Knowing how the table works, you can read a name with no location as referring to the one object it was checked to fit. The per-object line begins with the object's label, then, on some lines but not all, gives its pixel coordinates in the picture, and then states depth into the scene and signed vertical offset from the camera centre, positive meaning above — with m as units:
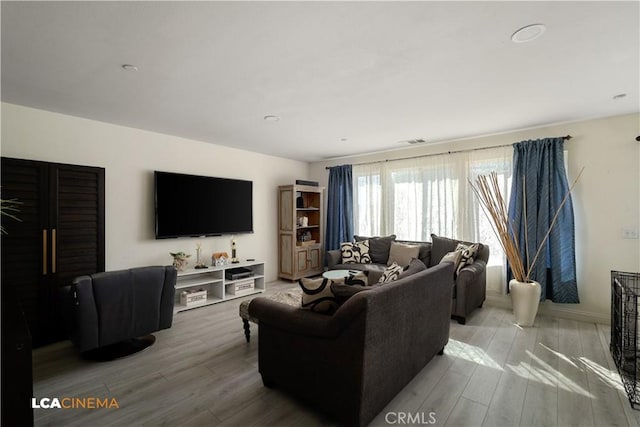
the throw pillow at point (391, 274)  2.26 -0.48
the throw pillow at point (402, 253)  4.25 -0.58
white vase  3.15 -0.97
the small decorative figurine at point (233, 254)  4.45 -0.60
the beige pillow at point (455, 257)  3.54 -0.53
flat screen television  3.72 +0.17
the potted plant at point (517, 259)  3.16 -0.55
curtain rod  3.46 +0.97
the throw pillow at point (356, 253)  4.66 -0.62
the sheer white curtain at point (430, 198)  4.02 +0.28
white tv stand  3.82 -0.96
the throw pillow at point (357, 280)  1.93 -0.44
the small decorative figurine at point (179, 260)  3.78 -0.57
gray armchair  2.32 -0.80
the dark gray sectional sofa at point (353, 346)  1.59 -0.83
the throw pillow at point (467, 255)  3.52 -0.52
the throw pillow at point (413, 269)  2.18 -0.43
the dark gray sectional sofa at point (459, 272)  3.28 -0.73
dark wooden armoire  2.54 -0.16
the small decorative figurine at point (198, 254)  4.17 -0.56
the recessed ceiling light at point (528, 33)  1.67 +1.10
